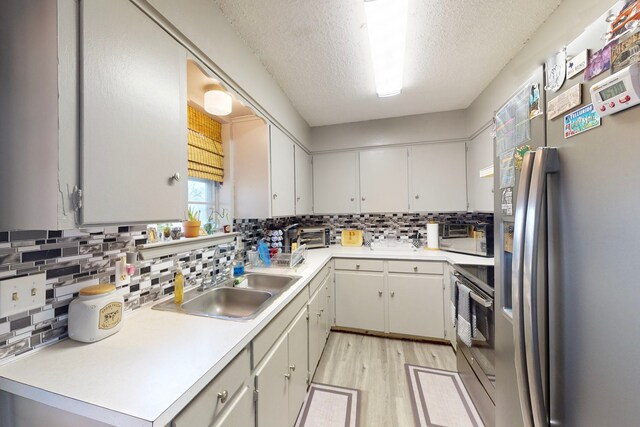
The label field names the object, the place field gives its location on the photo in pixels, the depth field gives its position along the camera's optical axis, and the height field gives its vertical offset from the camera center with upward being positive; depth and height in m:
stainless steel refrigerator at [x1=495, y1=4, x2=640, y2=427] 0.40 -0.13
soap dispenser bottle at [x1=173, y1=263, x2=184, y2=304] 1.21 -0.37
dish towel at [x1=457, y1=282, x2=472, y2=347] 1.54 -0.69
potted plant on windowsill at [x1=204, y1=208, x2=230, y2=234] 1.79 -0.01
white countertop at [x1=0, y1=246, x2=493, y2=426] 0.57 -0.45
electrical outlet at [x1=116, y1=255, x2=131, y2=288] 1.04 -0.24
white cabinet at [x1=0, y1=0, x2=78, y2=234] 0.61 +0.28
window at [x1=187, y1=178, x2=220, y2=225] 1.68 +0.16
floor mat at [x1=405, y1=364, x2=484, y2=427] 1.47 -1.30
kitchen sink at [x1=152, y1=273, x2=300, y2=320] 1.25 -0.47
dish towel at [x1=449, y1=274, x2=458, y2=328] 1.76 -0.66
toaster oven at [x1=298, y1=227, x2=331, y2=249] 2.71 -0.26
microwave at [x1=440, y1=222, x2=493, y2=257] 1.99 -0.25
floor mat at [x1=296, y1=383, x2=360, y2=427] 1.46 -1.29
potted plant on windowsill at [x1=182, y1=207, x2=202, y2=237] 1.45 -0.05
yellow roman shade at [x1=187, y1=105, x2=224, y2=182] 1.56 +0.51
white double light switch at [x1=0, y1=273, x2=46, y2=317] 0.73 -0.24
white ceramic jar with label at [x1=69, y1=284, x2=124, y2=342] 0.84 -0.35
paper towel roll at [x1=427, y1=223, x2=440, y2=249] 2.64 -0.25
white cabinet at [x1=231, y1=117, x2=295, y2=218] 1.87 +0.40
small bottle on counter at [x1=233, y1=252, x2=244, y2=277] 1.67 -0.37
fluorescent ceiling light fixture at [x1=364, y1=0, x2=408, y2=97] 1.20 +1.08
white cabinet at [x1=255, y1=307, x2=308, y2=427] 1.01 -0.83
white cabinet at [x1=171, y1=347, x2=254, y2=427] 0.64 -0.57
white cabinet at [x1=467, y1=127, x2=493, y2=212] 2.09 +0.43
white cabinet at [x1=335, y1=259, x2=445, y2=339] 2.29 -0.84
